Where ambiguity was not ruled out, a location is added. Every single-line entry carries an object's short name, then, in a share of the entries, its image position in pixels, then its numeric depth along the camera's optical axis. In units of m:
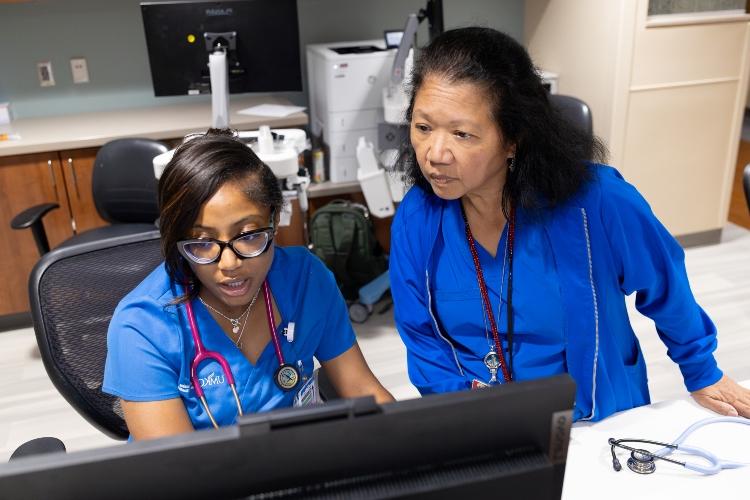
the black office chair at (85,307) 1.41
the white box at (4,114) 3.18
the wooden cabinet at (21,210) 2.89
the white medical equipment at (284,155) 2.22
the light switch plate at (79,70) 3.30
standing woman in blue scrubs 1.19
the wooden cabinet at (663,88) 3.11
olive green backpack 3.05
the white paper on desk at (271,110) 3.15
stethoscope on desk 1.08
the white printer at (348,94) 2.95
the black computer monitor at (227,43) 2.44
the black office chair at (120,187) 2.70
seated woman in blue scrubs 1.13
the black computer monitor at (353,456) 0.55
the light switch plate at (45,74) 3.27
